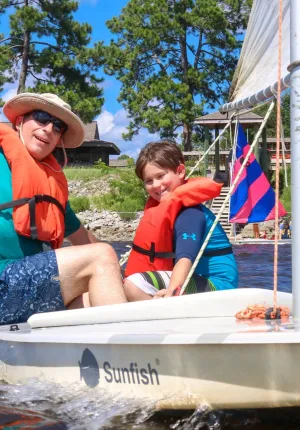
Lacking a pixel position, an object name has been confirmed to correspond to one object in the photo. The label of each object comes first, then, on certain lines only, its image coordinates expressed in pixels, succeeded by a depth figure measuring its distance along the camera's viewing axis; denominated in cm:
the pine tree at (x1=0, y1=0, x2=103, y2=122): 2819
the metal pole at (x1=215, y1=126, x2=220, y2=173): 2333
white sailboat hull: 251
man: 325
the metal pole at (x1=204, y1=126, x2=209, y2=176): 2405
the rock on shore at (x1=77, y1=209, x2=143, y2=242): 2386
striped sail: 1032
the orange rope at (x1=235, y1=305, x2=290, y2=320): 290
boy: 358
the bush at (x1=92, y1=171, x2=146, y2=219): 2523
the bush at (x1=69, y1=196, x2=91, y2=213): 2518
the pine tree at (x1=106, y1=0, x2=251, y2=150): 2980
